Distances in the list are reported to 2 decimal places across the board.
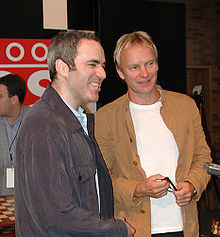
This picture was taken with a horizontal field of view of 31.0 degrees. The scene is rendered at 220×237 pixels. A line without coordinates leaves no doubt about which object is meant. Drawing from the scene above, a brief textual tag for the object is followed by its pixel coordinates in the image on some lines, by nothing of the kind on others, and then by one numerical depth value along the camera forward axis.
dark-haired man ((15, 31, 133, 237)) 1.31
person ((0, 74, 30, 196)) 3.42
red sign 3.58
